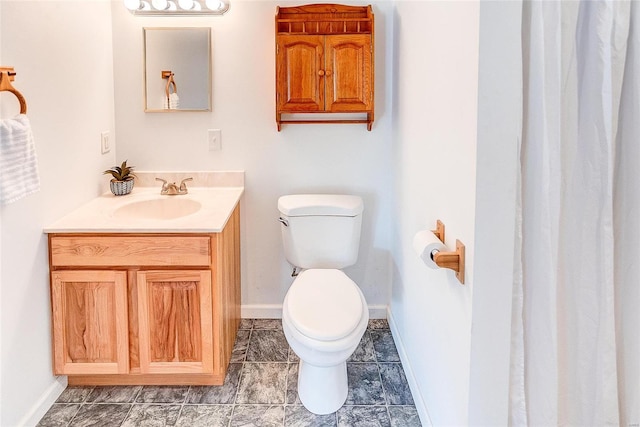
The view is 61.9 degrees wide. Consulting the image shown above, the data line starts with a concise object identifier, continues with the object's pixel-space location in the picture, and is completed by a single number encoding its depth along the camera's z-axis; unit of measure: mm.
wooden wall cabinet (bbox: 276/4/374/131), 2684
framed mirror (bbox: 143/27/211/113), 2779
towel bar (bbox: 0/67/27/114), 1720
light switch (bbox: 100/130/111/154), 2670
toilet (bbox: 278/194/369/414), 2037
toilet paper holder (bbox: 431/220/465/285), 1550
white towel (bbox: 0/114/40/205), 1733
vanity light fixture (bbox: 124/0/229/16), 2691
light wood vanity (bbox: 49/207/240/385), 2160
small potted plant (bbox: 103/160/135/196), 2660
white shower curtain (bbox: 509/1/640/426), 1388
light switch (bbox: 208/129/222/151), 2879
